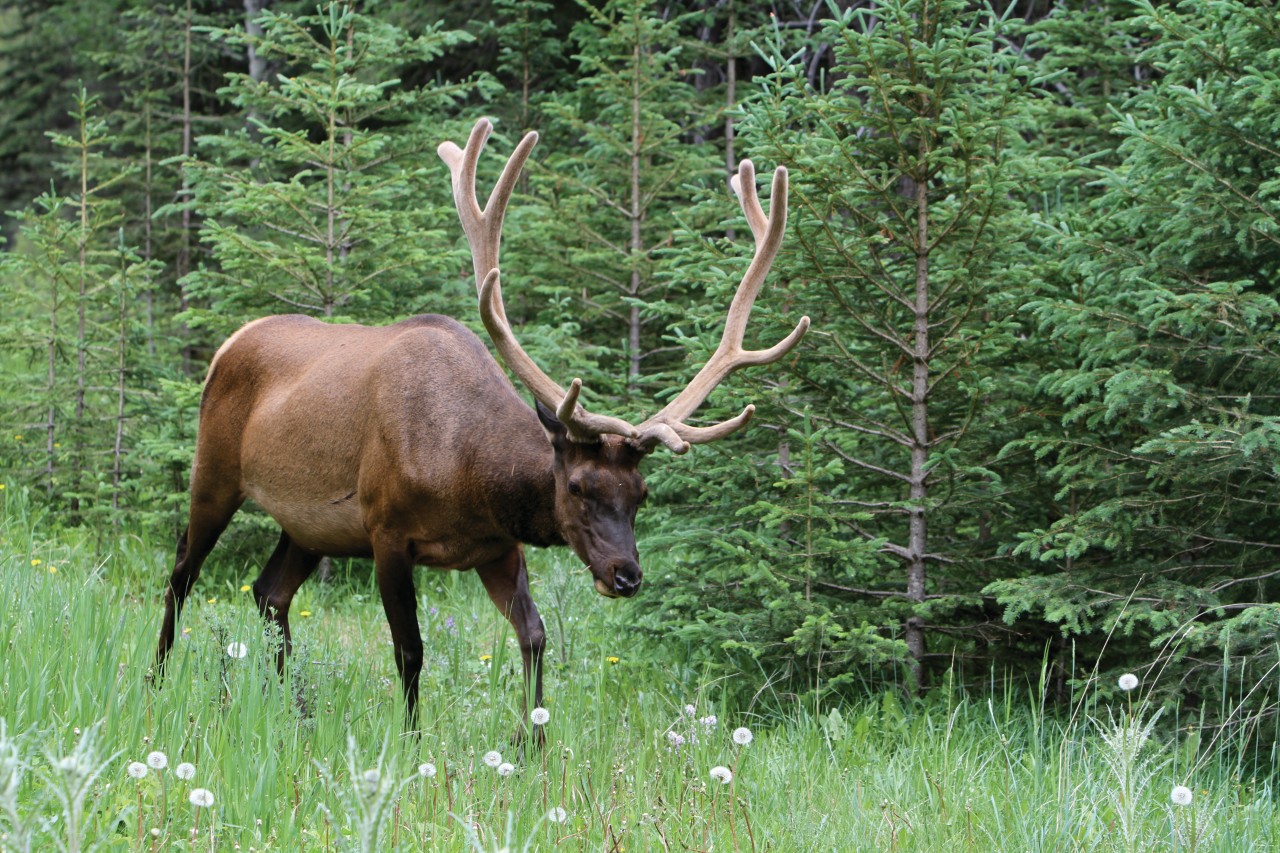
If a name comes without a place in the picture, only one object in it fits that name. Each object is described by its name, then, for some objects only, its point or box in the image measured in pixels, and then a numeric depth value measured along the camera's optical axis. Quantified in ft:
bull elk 30.89
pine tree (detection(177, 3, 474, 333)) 50.44
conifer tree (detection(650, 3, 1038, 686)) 34.86
